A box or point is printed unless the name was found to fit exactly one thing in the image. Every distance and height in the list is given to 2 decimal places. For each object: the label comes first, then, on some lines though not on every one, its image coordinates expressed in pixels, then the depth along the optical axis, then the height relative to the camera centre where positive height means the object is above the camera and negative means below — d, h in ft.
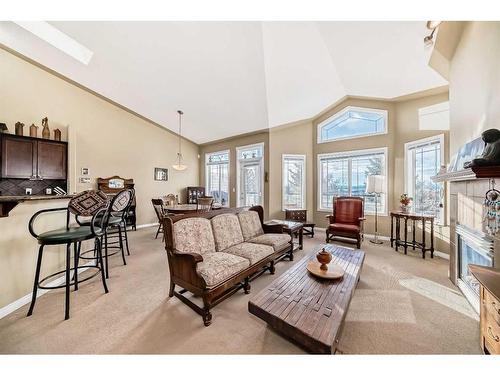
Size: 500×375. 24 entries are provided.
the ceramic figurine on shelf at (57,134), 13.37 +3.74
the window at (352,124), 14.51 +5.37
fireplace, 5.83 -2.37
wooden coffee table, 3.68 -2.87
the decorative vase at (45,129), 12.72 +3.92
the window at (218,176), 22.62 +1.40
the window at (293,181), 18.21 +0.61
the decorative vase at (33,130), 12.22 +3.69
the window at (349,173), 14.49 +1.21
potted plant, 12.10 -0.95
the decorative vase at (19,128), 11.73 +3.68
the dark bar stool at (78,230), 5.59 -1.48
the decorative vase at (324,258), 6.22 -2.39
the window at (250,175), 19.39 +1.35
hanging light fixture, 16.71 +6.75
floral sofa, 5.77 -2.58
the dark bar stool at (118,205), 7.02 -0.76
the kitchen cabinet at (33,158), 11.23 +1.86
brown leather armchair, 12.32 -2.27
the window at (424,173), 11.29 +0.97
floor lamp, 12.66 +0.24
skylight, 10.13 +8.57
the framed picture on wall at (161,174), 20.43 +1.42
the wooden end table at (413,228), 10.53 -2.49
